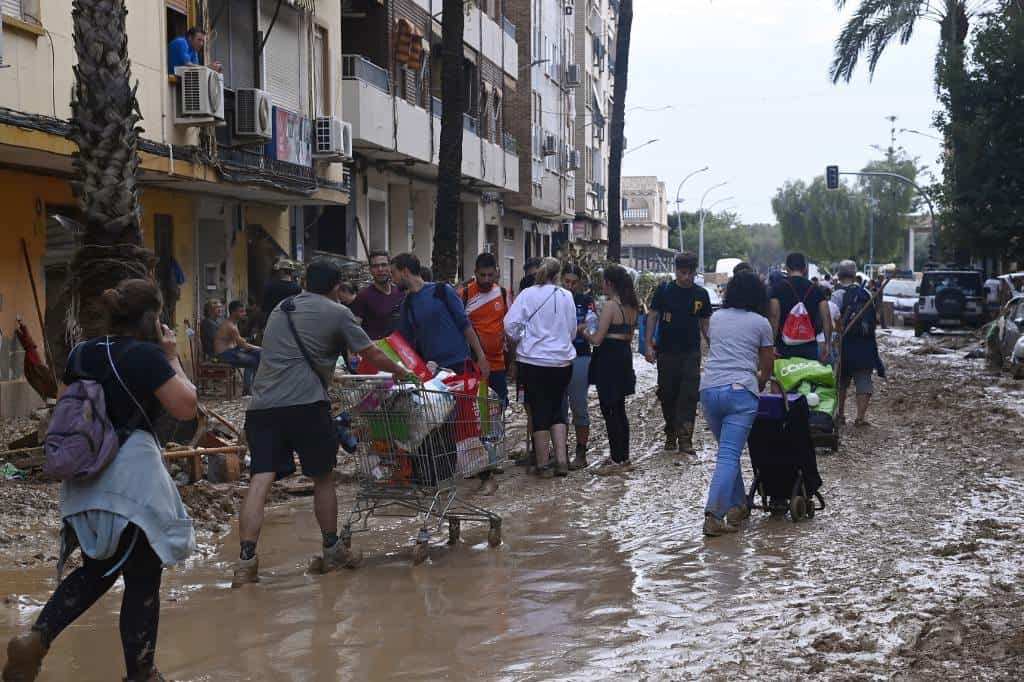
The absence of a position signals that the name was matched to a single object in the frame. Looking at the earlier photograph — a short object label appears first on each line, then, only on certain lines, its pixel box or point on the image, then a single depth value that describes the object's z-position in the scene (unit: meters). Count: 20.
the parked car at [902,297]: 47.69
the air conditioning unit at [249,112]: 20.73
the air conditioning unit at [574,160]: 54.98
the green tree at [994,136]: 33.09
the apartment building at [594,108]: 63.19
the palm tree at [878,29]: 40.22
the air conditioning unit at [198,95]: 18.53
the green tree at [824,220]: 107.06
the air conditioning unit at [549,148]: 47.94
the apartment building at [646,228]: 120.41
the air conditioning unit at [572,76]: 56.06
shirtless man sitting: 12.56
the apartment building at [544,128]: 45.22
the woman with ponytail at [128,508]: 4.99
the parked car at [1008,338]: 23.19
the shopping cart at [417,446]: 7.77
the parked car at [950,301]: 39.31
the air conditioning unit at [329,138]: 23.70
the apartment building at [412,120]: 27.02
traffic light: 61.34
